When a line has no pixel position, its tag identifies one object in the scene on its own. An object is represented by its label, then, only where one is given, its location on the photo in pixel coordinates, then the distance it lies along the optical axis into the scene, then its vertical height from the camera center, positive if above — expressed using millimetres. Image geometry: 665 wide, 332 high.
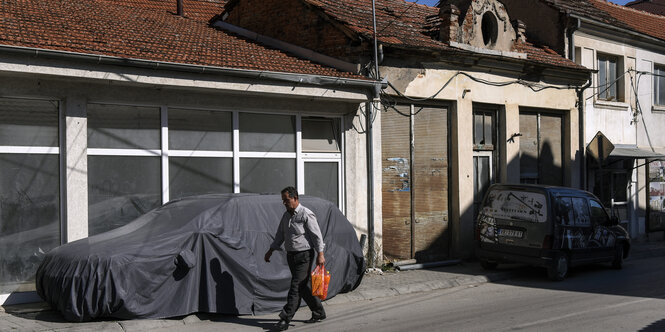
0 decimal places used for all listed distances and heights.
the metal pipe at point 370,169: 14305 +69
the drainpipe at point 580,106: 20031 +1875
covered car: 8609 -1207
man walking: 8680 -953
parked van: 13211 -1179
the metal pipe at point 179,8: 18562 +4538
